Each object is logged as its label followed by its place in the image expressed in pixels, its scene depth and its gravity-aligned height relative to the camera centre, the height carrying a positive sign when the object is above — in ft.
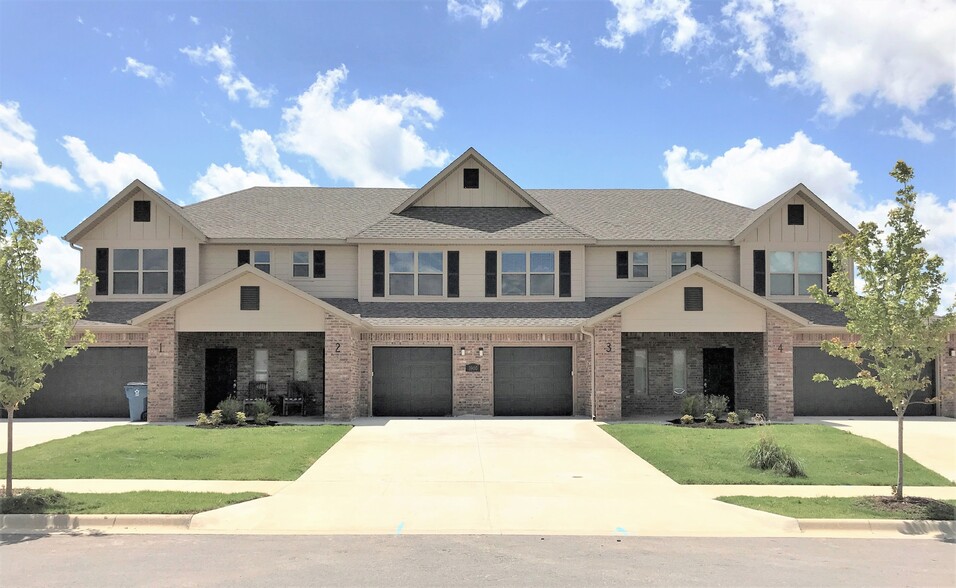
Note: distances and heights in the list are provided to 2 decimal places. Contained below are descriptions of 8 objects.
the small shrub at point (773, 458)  44.50 -8.05
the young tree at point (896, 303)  38.32 +1.41
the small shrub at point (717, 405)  69.72 -7.28
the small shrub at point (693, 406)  70.44 -7.38
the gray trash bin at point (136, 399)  71.72 -6.71
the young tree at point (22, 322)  37.42 +0.45
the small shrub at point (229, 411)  67.00 -7.39
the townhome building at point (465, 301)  75.41 +3.10
